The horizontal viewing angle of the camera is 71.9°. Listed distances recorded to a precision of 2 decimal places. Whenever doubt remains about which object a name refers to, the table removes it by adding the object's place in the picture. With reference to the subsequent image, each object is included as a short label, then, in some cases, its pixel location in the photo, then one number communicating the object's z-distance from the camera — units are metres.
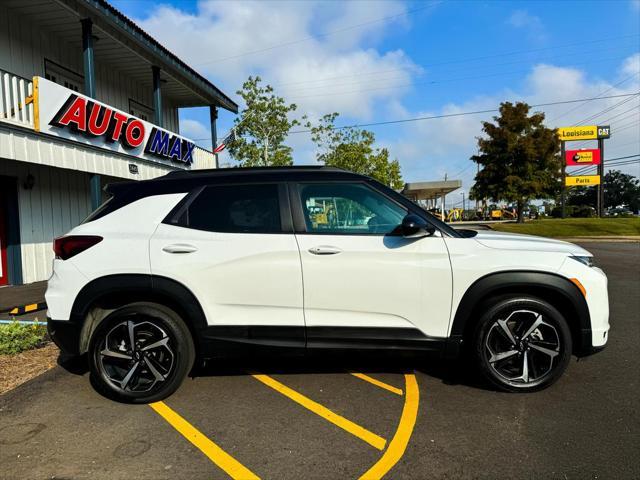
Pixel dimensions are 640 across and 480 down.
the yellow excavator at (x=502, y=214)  55.80
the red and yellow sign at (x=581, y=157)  42.47
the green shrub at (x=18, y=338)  4.74
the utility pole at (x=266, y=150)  22.86
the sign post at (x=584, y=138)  42.31
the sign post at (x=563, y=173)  34.52
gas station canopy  32.62
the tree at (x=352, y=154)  28.36
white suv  3.47
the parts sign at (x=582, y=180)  42.96
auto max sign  8.20
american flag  16.12
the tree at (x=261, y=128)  22.97
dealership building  8.19
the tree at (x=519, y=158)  32.25
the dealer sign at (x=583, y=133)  42.59
